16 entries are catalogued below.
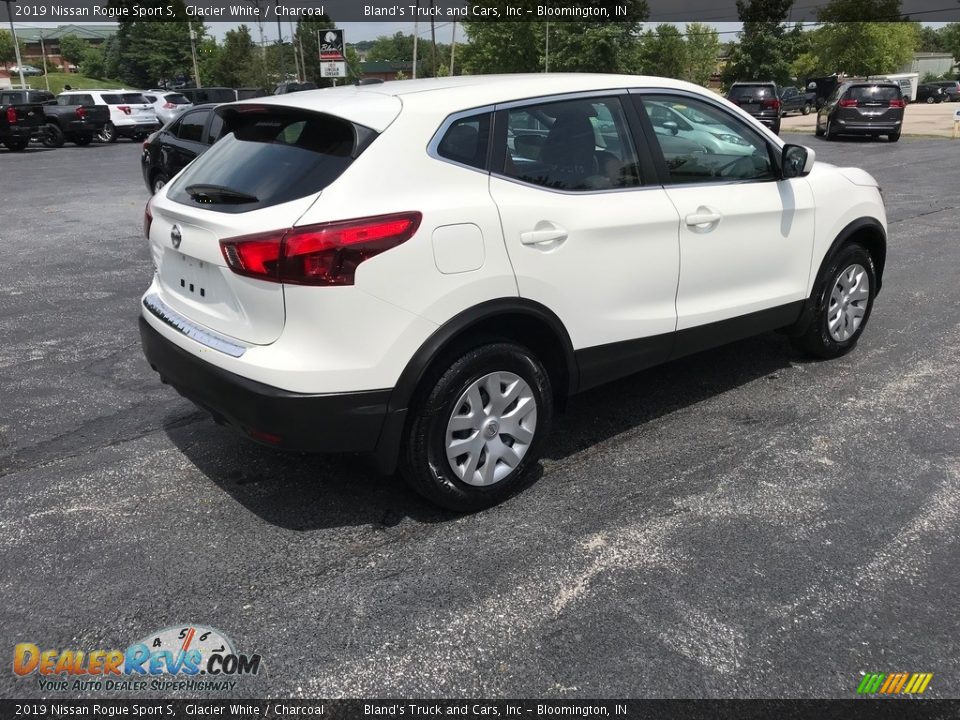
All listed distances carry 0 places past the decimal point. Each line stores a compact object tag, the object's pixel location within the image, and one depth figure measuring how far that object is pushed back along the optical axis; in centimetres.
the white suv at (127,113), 2855
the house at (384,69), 14424
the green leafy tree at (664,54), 9131
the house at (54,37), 14175
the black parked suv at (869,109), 2275
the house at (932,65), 8869
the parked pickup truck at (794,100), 4659
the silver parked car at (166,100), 3012
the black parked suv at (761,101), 2566
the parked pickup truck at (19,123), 2361
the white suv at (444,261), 312
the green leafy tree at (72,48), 14150
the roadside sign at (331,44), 2983
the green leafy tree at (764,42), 5641
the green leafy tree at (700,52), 9987
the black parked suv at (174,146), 1096
